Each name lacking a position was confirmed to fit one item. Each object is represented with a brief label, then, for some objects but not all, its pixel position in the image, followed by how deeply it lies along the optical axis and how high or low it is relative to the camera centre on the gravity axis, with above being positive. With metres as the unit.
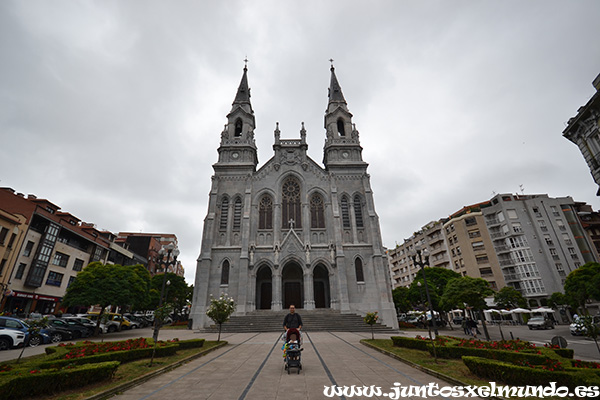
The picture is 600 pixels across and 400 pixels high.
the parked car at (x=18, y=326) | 13.68 -0.23
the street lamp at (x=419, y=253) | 12.69 +2.55
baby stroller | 7.65 -1.01
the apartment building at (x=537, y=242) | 41.09 +9.57
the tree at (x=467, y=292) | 18.67 +1.09
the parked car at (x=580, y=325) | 10.54 -0.71
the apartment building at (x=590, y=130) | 15.06 +9.42
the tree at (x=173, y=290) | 33.94 +3.29
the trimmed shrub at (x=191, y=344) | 12.41 -1.18
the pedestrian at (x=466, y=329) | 21.64 -1.49
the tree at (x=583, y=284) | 20.05 +1.63
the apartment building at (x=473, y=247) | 45.30 +10.17
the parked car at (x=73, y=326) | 17.66 -0.43
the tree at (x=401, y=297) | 36.13 +1.66
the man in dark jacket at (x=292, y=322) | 8.18 -0.24
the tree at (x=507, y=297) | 34.50 +1.24
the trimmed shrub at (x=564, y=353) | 8.17 -1.29
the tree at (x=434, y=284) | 28.97 +2.79
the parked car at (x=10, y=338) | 13.09 -0.78
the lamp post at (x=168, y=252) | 12.71 +2.83
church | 27.52 +8.18
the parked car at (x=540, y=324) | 27.92 -1.60
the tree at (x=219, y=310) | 15.93 +0.29
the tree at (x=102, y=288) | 18.64 +2.05
